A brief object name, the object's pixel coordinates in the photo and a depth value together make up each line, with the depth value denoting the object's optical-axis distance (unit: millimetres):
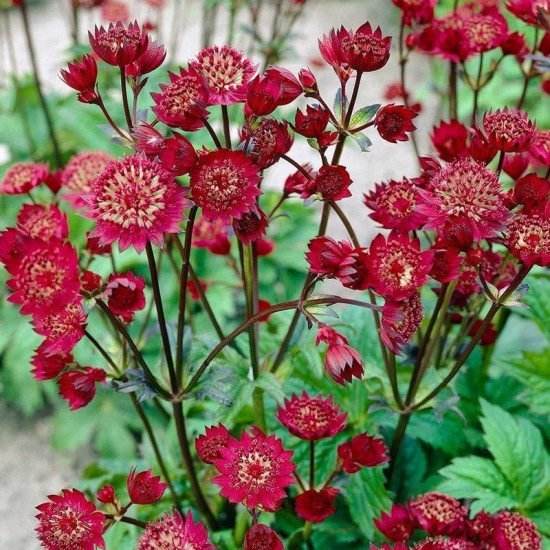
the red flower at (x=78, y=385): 631
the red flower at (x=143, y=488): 604
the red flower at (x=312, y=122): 600
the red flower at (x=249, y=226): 594
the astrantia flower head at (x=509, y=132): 603
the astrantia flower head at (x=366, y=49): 597
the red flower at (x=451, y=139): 658
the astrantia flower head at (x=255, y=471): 592
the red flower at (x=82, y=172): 709
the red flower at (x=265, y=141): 592
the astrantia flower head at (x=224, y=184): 580
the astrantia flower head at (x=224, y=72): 592
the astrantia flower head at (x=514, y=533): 612
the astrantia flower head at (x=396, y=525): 629
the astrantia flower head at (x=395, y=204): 623
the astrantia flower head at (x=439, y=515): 625
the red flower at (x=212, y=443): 611
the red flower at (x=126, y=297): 626
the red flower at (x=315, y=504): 636
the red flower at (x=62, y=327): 606
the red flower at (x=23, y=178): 695
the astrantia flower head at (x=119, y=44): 594
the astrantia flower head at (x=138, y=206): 579
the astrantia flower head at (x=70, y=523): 590
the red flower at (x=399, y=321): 588
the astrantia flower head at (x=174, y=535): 585
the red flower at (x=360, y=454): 642
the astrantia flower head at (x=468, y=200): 591
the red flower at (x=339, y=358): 586
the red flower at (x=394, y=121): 604
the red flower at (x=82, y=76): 603
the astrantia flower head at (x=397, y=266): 589
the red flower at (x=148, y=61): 610
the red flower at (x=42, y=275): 597
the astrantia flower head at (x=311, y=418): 629
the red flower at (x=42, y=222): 638
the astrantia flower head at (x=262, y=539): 591
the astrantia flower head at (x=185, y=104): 587
